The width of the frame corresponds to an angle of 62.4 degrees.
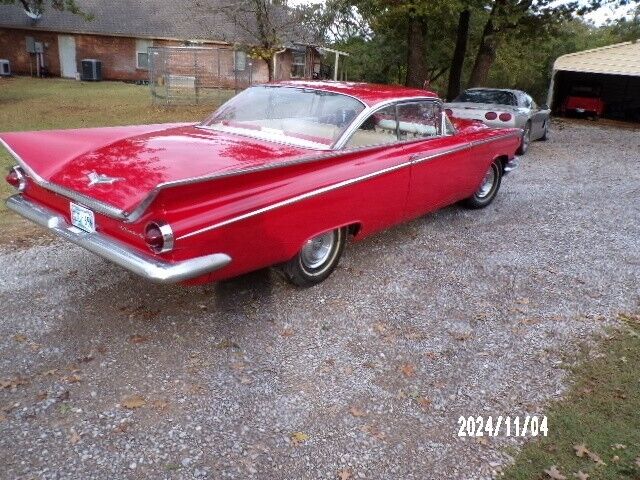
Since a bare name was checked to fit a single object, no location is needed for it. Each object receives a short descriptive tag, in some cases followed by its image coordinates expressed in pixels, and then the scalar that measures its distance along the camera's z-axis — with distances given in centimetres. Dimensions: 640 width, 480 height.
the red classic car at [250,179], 301
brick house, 2788
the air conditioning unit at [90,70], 2694
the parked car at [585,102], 2011
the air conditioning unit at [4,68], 2520
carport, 1802
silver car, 1030
